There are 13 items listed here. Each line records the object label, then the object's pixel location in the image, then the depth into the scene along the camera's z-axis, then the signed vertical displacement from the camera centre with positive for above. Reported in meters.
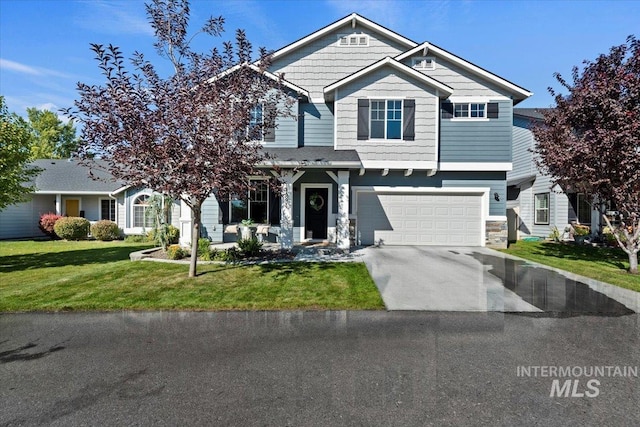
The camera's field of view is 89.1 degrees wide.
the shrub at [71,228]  17.52 -1.03
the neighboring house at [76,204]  19.20 +0.28
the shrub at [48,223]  18.48 -0.82
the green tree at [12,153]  9.38 +1.63
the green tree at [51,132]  37.16 +9.02
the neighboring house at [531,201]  16.77 +0.68
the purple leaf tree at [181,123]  6.65 +1.82
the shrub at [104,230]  17.94 -1.15
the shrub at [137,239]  17.55 -1.60
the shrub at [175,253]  10.41 -1.38
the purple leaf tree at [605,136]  8.44 +2.13
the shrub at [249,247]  10.60 -1.19
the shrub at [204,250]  10.17 -1.27
